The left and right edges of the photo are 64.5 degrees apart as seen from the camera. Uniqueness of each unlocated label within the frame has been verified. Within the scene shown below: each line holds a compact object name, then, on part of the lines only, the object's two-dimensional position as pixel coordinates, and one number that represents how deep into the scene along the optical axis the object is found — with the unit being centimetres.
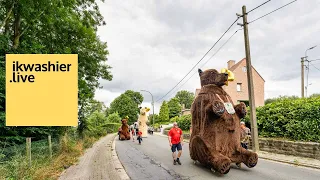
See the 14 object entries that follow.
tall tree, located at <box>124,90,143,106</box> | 8044
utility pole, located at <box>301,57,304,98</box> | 2094
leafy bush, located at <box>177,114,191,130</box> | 2656
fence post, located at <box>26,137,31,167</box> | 759
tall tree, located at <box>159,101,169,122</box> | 6569
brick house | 3569
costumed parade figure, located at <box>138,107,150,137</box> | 2556
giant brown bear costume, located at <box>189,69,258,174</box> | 780
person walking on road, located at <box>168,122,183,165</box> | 985
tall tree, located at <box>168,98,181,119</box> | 7362
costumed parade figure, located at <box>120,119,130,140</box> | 2445
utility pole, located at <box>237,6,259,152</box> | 1279
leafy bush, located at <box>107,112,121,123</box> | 5284
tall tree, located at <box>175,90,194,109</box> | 9394
